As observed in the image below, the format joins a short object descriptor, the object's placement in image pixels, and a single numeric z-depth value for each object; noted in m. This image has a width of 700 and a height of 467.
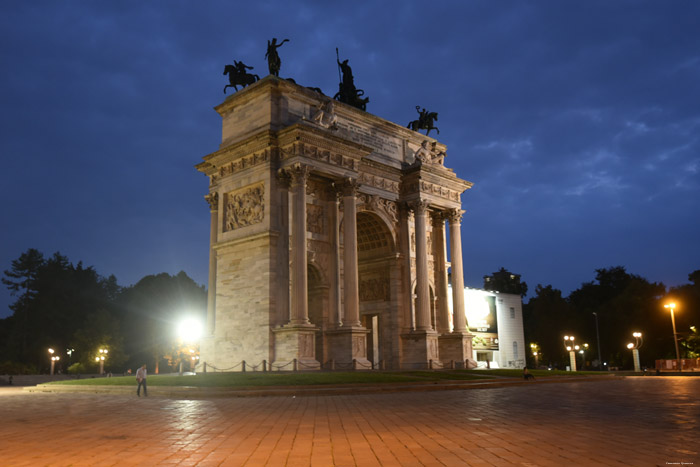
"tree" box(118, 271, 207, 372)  81.88
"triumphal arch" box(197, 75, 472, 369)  35.00
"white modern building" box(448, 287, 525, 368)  56.44
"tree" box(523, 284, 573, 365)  92.69
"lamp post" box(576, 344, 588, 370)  85.43
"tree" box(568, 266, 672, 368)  72.44
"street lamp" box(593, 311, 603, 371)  75.86
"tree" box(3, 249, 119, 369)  81.75
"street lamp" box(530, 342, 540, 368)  94.31
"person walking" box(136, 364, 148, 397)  22.84
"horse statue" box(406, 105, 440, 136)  49.12
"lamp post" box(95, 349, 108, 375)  68.25
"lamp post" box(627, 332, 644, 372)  52.84
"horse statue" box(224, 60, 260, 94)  39.75
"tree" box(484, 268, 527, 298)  120.88
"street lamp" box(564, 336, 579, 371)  55.68
